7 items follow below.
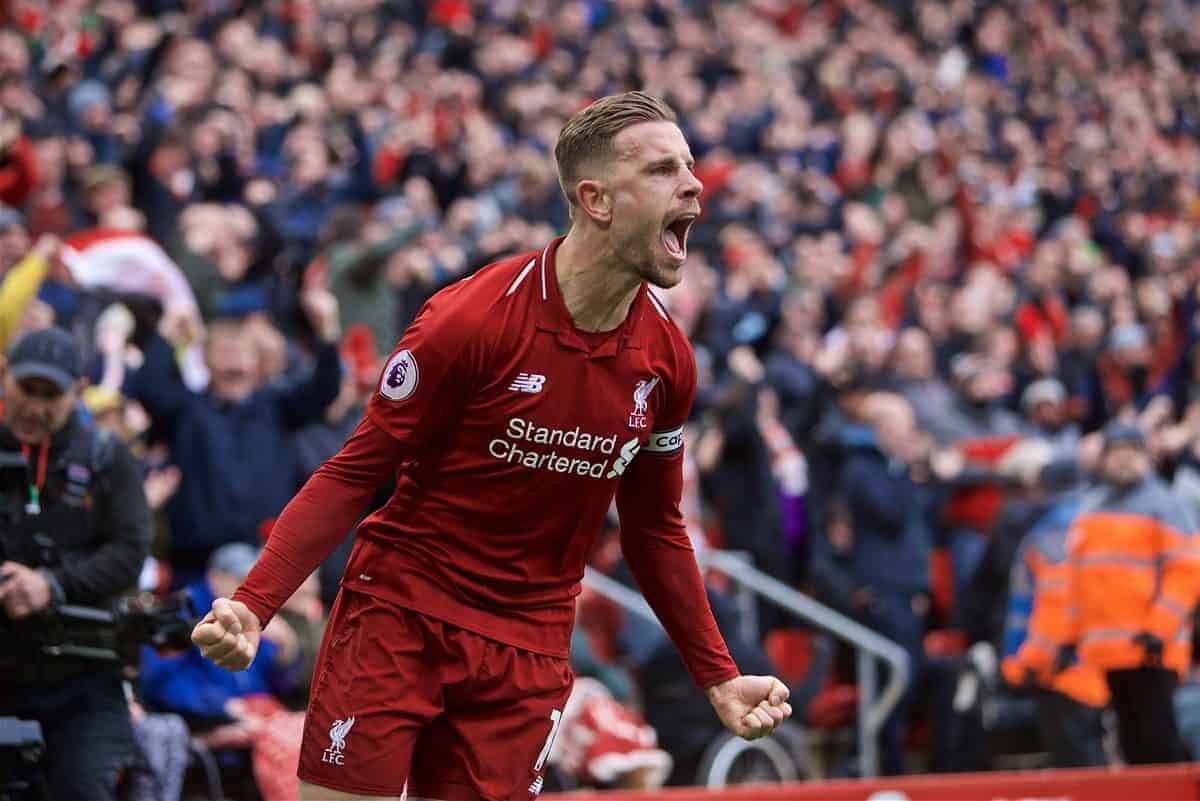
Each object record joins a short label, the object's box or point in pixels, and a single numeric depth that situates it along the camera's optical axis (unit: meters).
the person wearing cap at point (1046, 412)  26.78
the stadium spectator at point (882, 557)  22.12
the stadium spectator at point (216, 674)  15.99
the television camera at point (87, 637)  11.69
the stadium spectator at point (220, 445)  17.66
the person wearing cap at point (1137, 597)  19.80
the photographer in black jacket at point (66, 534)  11.94
